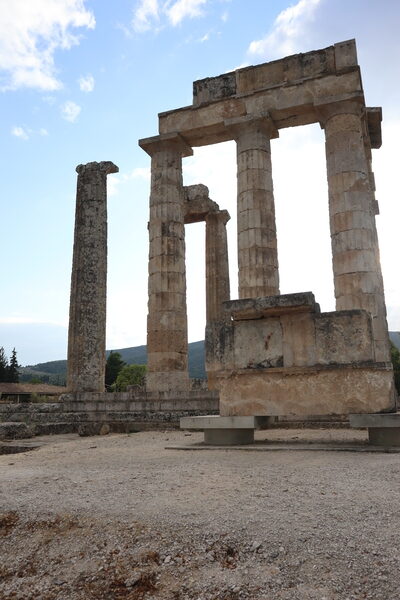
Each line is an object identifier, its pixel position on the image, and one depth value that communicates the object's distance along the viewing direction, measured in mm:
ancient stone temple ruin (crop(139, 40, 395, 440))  14289
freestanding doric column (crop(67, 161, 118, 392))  17656
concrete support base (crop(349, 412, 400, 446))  6406
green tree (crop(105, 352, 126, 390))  62594
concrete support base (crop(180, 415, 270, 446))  7228
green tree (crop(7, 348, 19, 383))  57094
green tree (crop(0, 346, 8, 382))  56159
